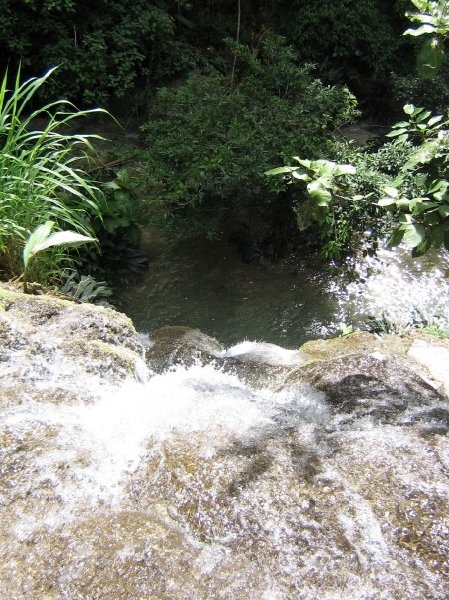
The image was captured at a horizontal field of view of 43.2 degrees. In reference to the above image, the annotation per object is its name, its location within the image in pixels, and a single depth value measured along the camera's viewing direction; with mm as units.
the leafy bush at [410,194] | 2275
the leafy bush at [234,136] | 4777
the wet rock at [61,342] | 2750
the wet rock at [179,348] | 3812
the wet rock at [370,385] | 2672
